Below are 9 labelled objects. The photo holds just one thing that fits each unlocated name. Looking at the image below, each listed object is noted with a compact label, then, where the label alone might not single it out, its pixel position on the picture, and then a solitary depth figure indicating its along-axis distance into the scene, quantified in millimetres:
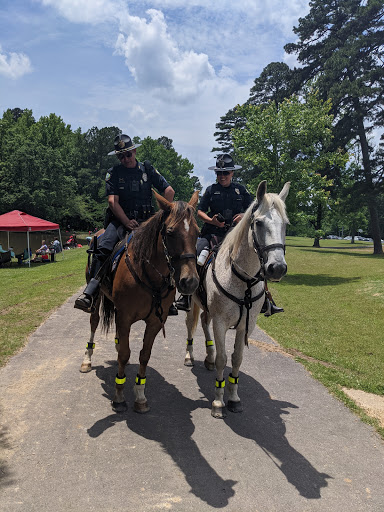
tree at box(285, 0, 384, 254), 29375
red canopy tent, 20939
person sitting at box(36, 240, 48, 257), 25812
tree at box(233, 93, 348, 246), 17812
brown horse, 3693
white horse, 3939
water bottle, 5431
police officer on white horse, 5910
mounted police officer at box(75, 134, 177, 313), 5207
